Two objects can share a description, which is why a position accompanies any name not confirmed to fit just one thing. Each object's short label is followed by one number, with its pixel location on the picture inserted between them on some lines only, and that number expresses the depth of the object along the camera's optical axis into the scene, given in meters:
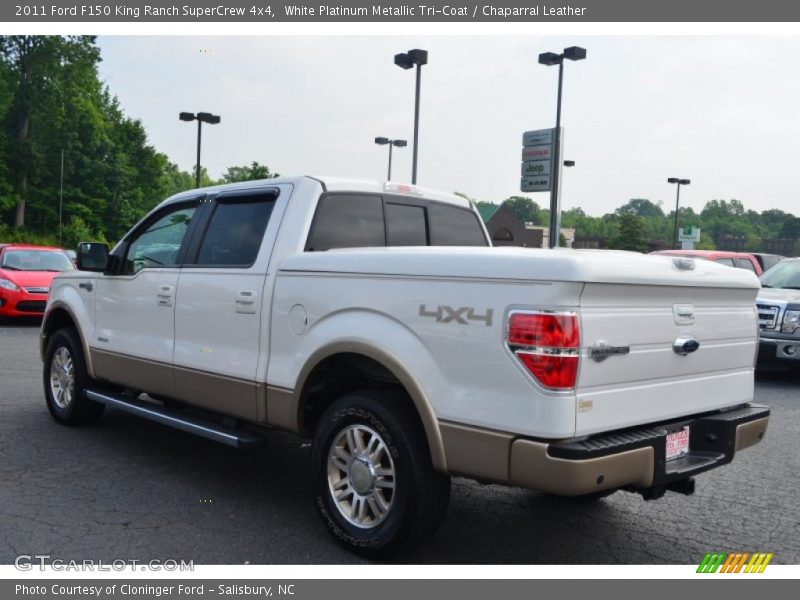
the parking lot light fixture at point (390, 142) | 36.50
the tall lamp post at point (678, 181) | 47.16
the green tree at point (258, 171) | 44.88
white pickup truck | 3.36
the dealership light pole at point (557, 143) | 21.92
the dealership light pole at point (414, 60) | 23.33
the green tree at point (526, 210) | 145.12
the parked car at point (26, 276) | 14.83
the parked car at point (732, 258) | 14.56
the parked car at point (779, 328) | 10.41
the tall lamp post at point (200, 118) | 32.50
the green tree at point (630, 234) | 78.31
